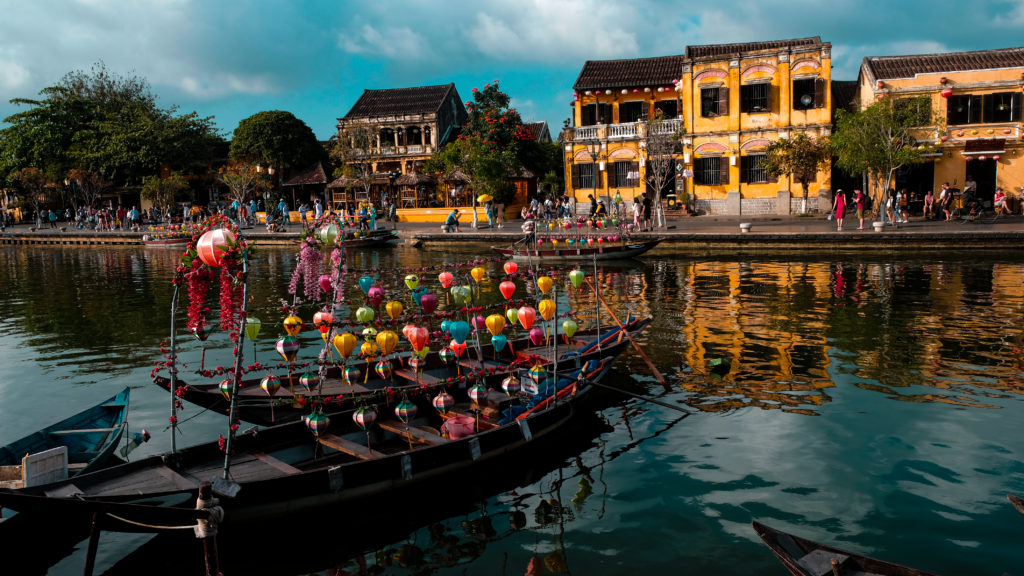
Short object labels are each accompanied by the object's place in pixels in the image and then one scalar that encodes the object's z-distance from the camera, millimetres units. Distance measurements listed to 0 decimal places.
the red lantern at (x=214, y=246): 8422
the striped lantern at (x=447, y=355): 12810
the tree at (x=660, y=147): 37031
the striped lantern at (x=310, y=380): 11508
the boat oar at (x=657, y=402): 11545
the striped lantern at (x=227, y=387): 10961
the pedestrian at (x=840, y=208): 31344
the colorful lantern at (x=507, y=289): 13395
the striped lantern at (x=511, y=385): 10961
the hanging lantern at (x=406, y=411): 9773
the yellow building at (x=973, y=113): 34719
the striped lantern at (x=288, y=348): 11439
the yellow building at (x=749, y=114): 38156
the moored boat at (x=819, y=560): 6152
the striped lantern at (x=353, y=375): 11947
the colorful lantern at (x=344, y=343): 10352
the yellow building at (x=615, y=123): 42531
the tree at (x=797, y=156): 35969
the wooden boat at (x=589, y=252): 29875
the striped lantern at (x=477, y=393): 10673
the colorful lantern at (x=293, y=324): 11367
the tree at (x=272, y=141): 57000
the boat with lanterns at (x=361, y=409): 8211
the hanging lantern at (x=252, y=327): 11655
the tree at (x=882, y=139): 30328
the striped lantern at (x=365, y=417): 9641
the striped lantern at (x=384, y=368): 12195
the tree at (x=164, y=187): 51406
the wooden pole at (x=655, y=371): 12834
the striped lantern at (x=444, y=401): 10648
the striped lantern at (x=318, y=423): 9484
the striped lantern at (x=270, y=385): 11141
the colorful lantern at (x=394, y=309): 12026
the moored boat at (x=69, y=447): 8375
